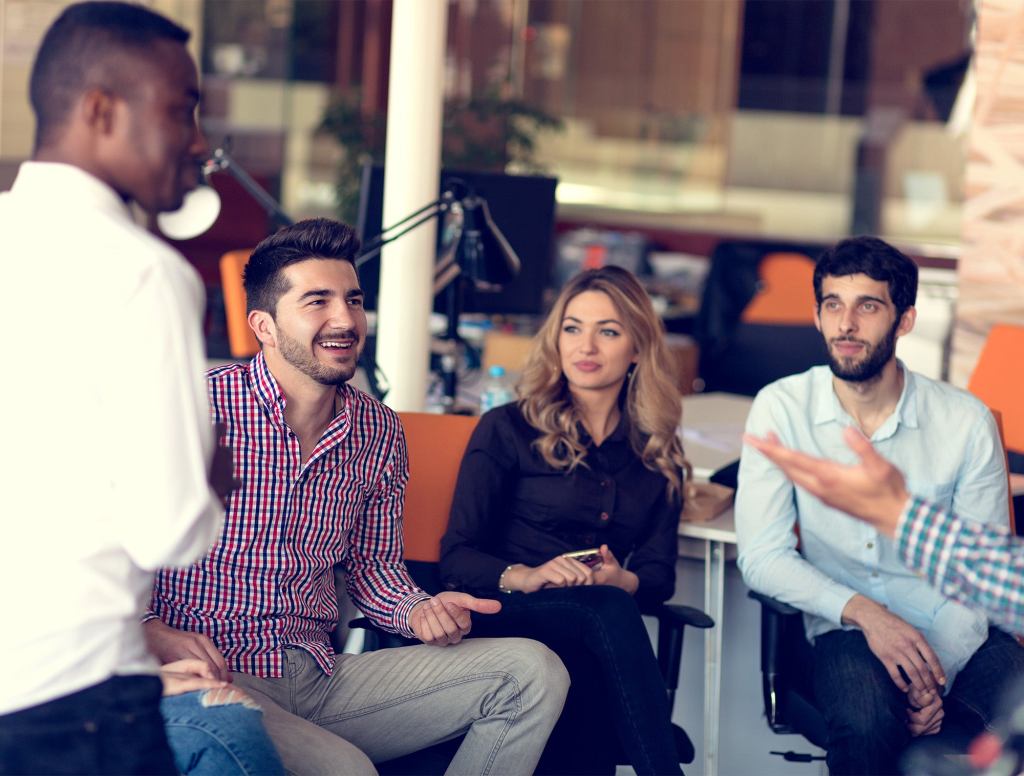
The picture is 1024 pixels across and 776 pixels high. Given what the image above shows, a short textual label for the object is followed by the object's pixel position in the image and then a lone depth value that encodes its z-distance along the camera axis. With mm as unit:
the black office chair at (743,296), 5613
